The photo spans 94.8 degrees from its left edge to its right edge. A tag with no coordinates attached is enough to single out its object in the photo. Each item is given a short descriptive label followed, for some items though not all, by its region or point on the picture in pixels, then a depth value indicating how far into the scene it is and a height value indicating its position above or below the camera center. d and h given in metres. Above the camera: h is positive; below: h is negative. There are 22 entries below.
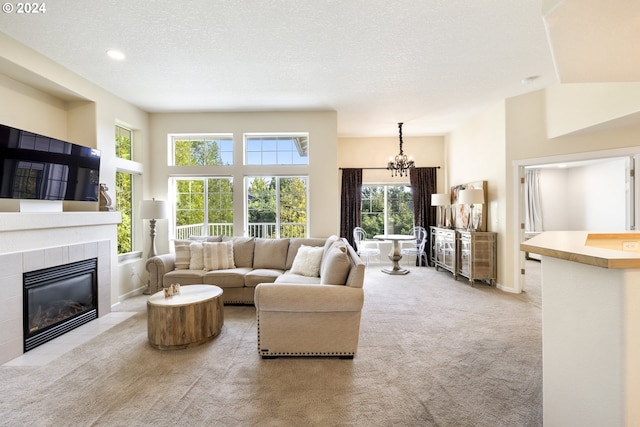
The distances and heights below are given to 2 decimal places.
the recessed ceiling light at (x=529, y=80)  3.86 +1.77
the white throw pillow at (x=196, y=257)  4.32 -0.63
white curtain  7.62 +0.24
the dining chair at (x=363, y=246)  6.31 -0.75
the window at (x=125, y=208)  4.68 +0.12
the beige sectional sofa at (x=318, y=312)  2.57 -0.87
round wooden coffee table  2.77 -1.02
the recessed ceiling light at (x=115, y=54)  3.13 +1.75
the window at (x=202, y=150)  5.38 +1.17
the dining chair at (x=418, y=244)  6.64 -0.72
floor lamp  4.57 +0.06
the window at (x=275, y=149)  5.39 +1.20
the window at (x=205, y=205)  5.38 +0.18
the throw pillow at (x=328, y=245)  3.84 -0.43
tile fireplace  2.67 -0.43
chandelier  5.81 +1.00
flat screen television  2.76 +0.51
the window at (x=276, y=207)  5.44 +0.13
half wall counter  1.18 -0.55
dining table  6.01 -0.87
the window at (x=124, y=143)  4.68 +1.19
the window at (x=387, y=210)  7.18 +0.07
